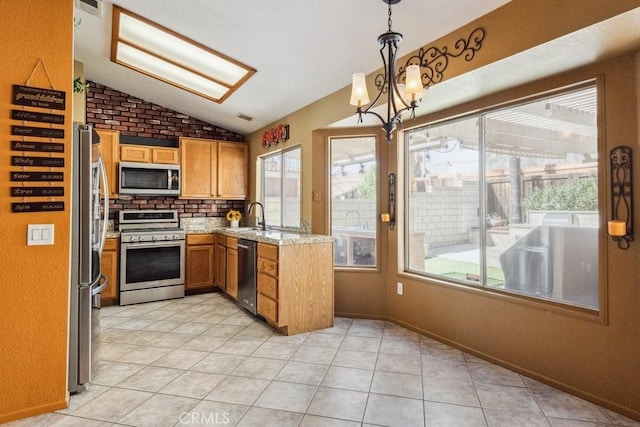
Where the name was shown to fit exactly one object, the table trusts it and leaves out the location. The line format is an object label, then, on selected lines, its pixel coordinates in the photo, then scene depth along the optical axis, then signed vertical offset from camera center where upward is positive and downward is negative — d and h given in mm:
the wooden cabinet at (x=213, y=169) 5039 +754
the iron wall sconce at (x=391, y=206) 3617 +130
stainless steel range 4324 -513
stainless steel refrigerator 2193 -249
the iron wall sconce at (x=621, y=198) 2033 +120
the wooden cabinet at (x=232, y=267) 4266 -607
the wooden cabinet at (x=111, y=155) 4523 +834
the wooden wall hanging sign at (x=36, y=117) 1974 +594
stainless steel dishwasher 3758 -626
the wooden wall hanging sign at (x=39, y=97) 1980 +709
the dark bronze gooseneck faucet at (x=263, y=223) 4734 -61
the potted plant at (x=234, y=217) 5391 +29
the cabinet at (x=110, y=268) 4277 -597
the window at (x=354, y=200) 3846 +206
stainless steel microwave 4570 +549
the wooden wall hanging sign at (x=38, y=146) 1973 +423
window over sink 4551 +439
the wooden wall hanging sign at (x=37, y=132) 1975 +509
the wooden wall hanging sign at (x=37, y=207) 1986 +74
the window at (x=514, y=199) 2344 +154
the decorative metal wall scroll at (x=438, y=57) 2320 +1174
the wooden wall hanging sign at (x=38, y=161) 1977 +338
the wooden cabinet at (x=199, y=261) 4809 -587
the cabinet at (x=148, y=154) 4655 +893
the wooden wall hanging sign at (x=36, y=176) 1978 +251
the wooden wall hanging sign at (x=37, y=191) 1981 +162
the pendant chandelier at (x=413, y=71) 1945 +1053
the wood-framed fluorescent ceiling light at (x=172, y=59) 3217 +1700
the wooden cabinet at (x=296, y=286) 3299 -658
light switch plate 2020 -86
